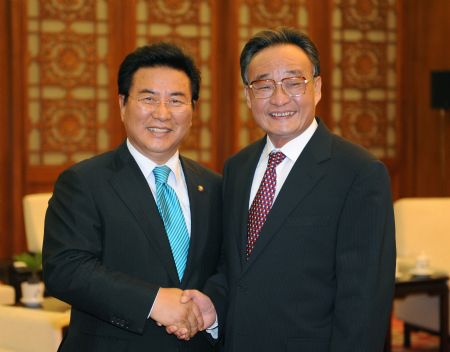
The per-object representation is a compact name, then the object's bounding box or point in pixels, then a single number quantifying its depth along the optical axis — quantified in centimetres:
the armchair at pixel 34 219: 569
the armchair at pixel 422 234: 542
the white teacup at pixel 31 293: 434
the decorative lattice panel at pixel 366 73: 755
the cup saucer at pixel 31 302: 433
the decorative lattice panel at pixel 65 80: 686
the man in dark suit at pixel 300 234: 215
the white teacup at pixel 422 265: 491
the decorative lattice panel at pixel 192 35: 709
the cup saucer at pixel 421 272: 489
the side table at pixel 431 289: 477
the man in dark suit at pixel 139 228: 222
